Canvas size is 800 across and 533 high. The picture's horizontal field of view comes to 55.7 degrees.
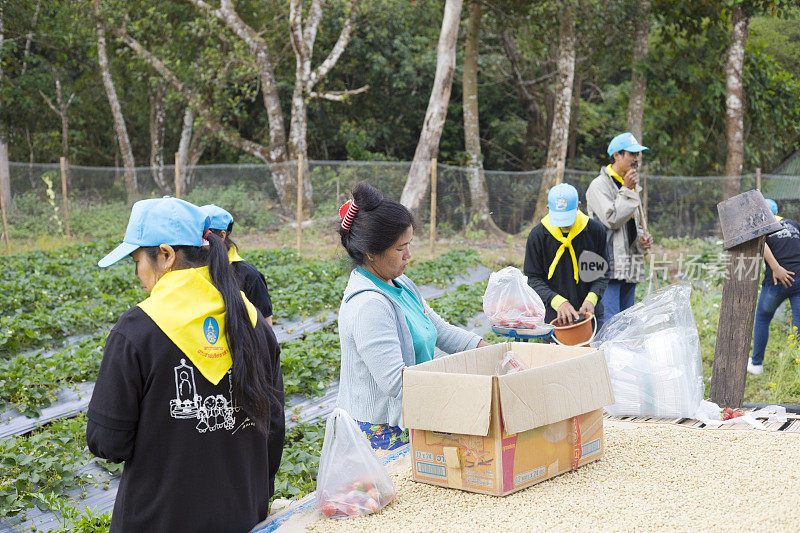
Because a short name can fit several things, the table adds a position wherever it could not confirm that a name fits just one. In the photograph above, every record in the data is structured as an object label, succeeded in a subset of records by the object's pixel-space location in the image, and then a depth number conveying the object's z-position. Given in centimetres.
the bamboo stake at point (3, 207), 1298
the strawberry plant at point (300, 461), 378
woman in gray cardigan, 264
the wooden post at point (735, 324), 402
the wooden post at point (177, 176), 1332
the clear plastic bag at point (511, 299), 416
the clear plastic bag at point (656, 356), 362
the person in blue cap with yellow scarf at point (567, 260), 470
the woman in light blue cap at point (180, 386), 204
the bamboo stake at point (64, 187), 1402
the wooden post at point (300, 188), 1257
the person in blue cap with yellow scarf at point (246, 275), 432
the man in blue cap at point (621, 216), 525
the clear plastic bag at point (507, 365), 304
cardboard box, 236
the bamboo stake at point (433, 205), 1300
